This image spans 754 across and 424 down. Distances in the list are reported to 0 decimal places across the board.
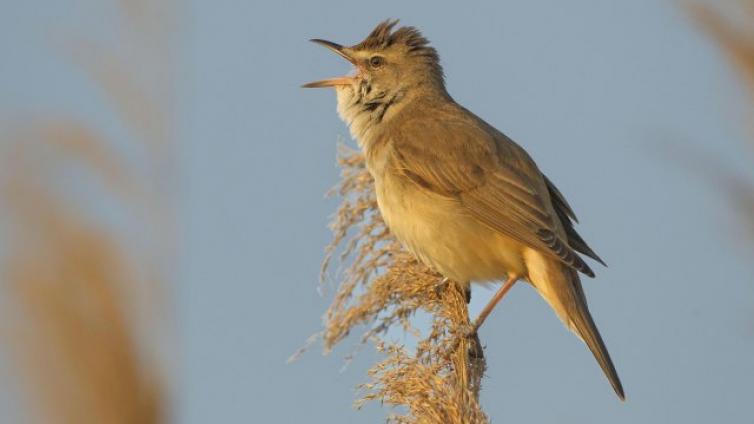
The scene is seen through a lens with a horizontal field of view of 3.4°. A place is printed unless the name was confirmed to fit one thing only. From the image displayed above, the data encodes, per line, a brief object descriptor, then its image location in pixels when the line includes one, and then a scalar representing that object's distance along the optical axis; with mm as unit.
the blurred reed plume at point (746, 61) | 1767
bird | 5124
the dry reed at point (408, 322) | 4977
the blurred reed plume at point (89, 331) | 1688
